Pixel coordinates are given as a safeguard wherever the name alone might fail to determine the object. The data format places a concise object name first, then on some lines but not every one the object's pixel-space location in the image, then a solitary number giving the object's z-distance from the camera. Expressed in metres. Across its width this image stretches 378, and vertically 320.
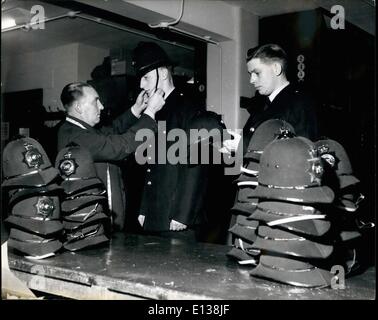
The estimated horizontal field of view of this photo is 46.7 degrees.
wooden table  1.29
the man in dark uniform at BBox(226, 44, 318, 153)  2.50
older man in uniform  2.62
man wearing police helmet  2.74
